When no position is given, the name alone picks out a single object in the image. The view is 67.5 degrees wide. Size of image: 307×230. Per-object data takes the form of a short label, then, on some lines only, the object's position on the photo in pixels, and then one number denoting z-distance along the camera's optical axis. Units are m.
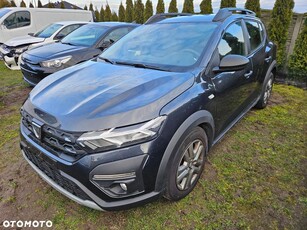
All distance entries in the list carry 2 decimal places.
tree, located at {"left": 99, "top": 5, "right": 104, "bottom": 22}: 16.15
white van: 9.36
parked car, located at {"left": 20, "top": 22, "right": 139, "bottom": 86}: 4.49
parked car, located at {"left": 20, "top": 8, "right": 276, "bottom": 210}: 1.62
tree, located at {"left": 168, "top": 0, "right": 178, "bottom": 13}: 10.20
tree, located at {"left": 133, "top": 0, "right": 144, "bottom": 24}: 11.93
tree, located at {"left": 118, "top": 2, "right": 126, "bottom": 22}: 13.97
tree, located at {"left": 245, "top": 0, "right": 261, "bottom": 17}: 7.36
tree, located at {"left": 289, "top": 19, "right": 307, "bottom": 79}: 6.14
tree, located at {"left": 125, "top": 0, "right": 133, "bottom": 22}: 13.03
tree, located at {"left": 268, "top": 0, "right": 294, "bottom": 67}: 6.51
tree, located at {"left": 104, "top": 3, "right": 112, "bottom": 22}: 15.60
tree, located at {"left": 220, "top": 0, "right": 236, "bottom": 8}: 7.71
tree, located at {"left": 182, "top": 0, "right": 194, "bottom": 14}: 9.28
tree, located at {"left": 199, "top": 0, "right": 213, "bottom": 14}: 8.59
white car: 6.55
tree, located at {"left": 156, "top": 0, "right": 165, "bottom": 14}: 10.78
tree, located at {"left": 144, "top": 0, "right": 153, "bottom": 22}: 11.26
